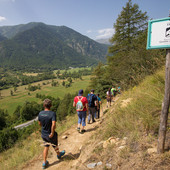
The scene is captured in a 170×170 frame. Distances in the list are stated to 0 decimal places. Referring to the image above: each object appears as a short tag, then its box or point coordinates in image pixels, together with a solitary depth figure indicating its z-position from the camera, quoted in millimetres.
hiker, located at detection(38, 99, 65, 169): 3033
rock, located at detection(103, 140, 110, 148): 2822
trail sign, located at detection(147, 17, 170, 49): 1729
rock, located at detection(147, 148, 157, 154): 2103
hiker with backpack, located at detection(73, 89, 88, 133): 4668
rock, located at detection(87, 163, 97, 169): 2317
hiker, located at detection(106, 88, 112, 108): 8423
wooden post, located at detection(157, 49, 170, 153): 1821
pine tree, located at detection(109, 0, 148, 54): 13633
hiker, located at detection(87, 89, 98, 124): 5571
